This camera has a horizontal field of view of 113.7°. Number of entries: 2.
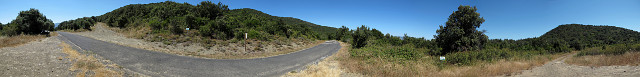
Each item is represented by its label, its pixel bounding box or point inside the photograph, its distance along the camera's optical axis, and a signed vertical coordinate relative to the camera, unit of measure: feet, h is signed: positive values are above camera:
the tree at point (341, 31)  203.51 +4.76
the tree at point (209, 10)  100.47 +13.03
